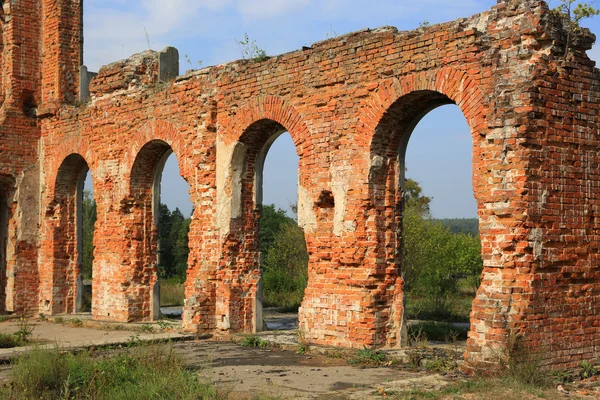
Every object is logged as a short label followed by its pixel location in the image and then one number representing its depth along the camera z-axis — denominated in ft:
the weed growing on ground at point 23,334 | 37.24
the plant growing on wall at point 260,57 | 37.96
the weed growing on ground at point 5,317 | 51.20
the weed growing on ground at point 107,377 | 20.90
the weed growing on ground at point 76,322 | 46.81
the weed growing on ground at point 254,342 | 35.22
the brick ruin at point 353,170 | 26.76
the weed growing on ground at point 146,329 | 41.40
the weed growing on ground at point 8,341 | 36.27
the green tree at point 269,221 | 122.52
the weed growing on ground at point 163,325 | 41.10
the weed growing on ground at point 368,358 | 29.60
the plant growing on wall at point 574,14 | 27.68
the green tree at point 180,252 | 108.47
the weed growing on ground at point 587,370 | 27.22
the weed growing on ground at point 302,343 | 33.09
